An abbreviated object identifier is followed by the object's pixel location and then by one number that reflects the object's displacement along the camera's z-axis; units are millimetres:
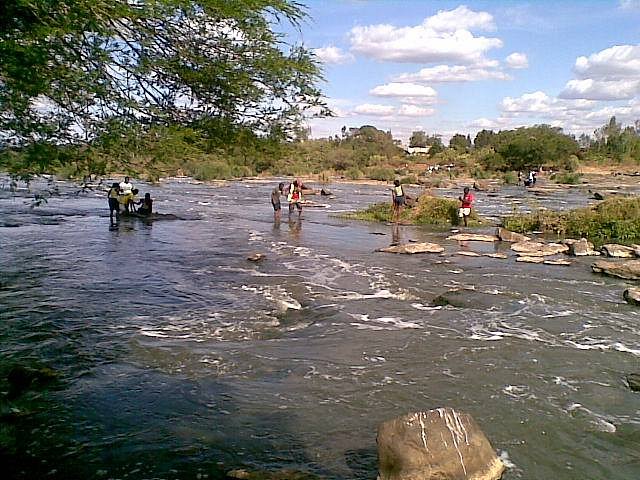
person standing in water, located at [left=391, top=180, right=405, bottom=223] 28417
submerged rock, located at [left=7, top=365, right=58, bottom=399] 8430
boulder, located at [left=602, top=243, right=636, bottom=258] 20094
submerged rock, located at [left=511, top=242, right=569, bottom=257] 20672
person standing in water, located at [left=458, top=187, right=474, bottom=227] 27625
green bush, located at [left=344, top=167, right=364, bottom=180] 76312
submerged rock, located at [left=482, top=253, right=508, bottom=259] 20312
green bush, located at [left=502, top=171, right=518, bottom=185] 64312
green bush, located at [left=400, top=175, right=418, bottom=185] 62841
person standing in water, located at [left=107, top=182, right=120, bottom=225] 26836
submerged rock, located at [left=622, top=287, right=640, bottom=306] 13853
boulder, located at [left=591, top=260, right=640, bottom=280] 16828
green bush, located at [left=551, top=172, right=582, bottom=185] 62312
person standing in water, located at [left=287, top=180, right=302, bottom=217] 30094
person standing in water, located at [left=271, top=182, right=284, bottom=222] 28666
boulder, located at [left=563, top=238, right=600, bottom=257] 20609
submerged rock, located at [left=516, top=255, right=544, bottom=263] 19297
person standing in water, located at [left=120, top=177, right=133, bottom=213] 28719
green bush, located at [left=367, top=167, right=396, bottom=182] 74638
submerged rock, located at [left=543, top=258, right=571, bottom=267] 18869
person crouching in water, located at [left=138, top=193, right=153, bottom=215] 29181
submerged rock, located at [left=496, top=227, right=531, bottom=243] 23609
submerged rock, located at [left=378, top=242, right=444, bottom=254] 20694
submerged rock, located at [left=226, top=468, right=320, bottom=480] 6332
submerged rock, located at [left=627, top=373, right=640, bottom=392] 9008
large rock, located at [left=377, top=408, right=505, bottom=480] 5852
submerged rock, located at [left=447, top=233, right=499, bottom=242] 23875
